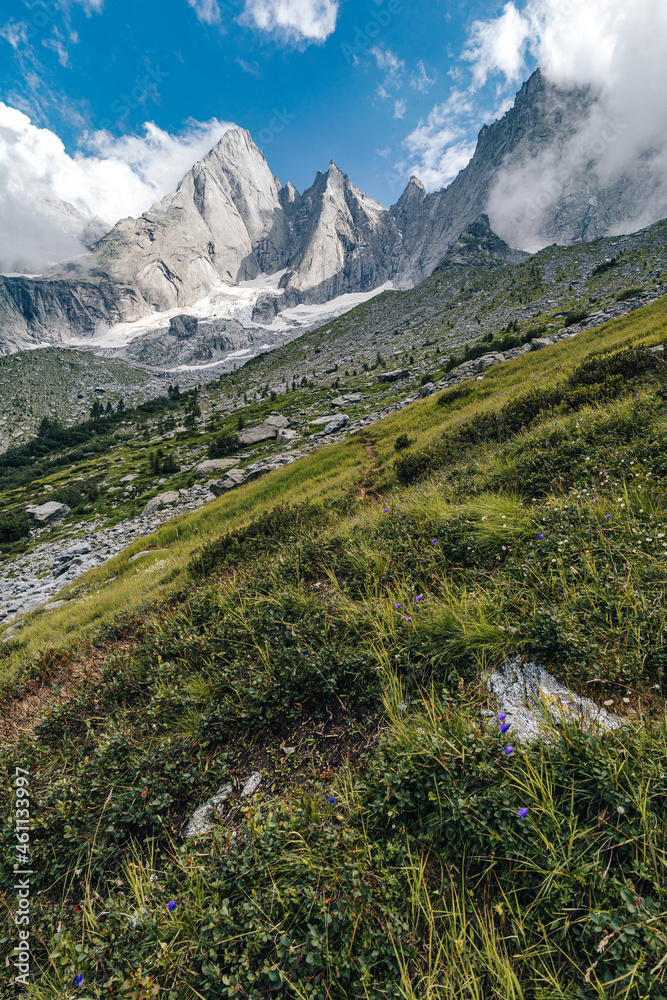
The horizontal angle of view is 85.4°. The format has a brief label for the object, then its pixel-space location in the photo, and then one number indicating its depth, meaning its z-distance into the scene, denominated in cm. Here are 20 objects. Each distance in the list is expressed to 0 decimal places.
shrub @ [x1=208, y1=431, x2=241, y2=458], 4209
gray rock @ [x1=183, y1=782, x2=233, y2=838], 313
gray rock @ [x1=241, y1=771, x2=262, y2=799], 329
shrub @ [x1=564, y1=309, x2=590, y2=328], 3536
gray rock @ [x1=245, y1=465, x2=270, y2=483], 2559
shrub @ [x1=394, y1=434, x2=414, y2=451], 1288
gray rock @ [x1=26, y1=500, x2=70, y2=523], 3991
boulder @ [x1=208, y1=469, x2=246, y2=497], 2679
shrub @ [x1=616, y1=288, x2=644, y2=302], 4024
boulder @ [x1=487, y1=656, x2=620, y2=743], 264
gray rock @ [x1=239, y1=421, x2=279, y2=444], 4306
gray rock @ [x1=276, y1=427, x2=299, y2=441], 3794
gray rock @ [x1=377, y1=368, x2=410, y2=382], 5399
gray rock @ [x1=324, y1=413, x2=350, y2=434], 3368
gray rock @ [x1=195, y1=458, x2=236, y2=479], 3650
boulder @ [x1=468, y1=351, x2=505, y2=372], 2873
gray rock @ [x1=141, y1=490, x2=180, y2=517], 3142
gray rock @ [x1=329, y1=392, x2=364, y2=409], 4779
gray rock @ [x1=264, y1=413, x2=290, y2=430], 4541
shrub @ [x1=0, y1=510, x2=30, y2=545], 3709
